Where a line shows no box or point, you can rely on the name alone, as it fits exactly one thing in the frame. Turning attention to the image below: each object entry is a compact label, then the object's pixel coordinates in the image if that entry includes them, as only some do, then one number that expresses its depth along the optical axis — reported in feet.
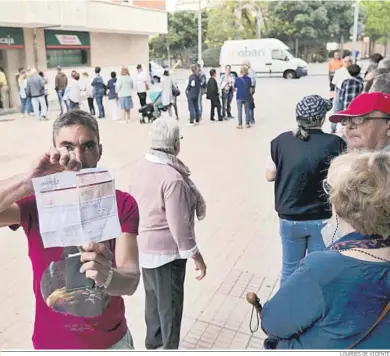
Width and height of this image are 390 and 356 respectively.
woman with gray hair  8.04
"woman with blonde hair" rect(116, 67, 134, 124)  40.06
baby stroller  39.65
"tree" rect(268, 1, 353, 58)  102.99
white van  80.69
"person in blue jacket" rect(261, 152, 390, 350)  3.93
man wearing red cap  8.20
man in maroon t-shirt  4.50
